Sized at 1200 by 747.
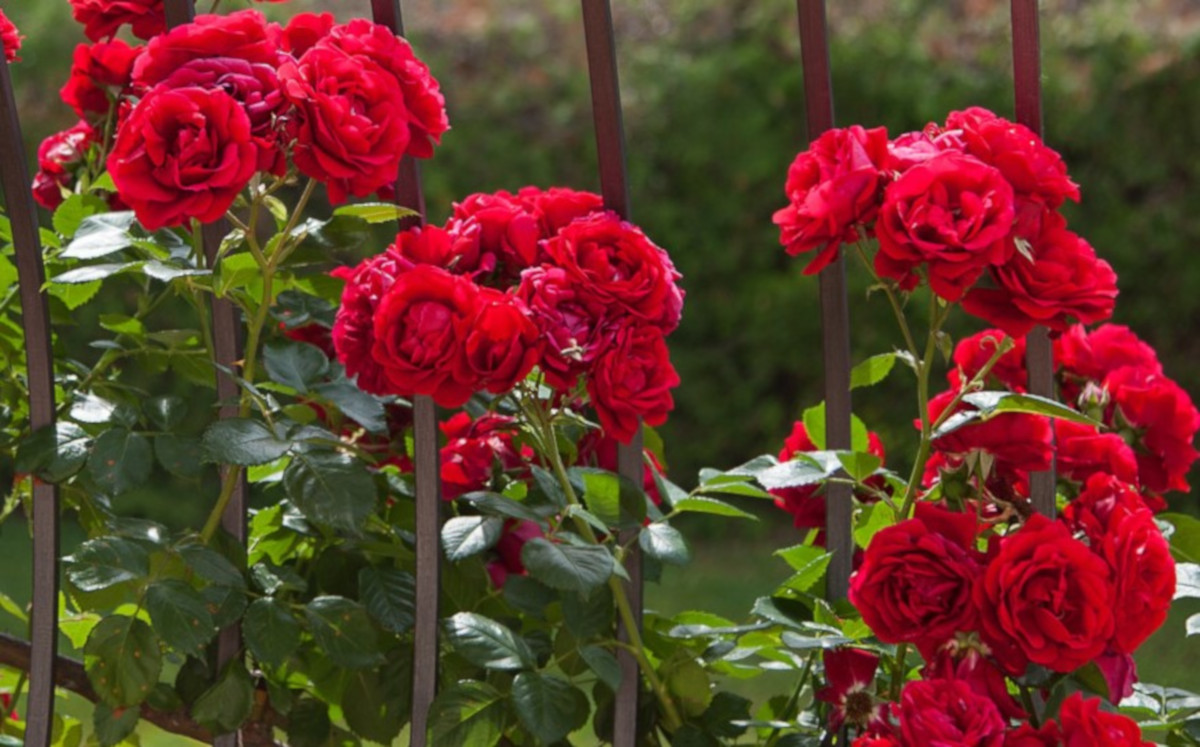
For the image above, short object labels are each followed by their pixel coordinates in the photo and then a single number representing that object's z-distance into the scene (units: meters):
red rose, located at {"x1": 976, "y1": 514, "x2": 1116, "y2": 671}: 2.83
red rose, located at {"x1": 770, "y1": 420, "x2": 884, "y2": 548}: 3.05
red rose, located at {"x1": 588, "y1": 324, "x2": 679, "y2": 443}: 2.88
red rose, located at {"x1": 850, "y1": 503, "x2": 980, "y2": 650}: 2.85
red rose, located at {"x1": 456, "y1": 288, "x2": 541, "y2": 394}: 2.86
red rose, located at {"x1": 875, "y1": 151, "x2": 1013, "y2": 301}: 2.82
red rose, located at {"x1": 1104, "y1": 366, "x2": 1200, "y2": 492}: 3.09
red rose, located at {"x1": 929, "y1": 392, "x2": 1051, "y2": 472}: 2.91
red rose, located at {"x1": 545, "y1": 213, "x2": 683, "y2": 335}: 2.88
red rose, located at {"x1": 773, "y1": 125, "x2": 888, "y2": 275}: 2.86
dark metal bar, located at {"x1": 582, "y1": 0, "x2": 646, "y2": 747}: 2.88
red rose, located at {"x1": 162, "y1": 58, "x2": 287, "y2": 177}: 2.87
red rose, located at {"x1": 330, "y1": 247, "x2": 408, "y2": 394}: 2.91
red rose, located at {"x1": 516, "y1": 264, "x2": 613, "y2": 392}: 2.88
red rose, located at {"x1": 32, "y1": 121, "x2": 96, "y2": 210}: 3.23
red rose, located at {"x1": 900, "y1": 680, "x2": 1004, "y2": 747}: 2.82
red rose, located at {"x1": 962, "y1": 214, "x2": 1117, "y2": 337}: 2.84
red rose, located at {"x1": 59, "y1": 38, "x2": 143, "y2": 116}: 3.17
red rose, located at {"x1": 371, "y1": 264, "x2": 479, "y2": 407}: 2.87
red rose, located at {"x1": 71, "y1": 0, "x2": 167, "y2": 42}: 3.10
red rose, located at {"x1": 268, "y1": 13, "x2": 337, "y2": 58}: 2.96
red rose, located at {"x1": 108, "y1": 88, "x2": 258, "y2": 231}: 2.85
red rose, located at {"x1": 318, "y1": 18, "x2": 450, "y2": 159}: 2.90
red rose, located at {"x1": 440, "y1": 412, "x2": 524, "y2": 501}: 3.07
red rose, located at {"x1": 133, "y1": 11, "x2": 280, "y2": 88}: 2.88
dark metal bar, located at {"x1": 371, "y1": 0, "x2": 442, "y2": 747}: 2.92
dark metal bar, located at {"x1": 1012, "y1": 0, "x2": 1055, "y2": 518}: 2.87
